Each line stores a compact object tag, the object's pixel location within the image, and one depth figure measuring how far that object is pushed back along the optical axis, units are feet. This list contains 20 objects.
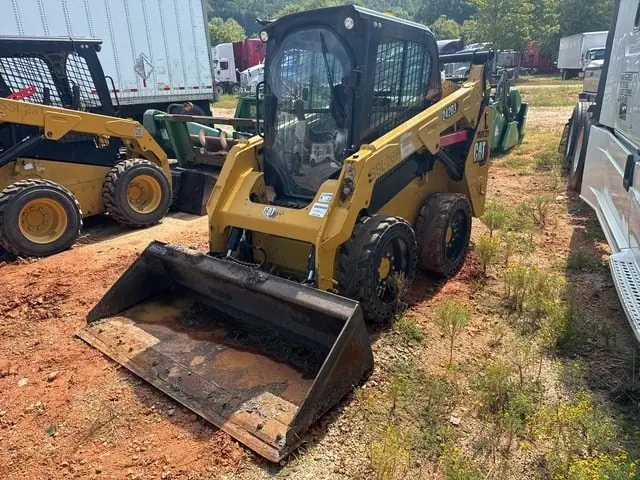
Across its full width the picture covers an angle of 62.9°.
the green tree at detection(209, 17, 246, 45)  164.20
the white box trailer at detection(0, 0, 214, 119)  33.37
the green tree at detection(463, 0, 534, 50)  114.93
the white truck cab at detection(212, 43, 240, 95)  109.29
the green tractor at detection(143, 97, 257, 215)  26.14
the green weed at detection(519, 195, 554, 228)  21.56
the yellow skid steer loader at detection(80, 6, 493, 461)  10.94
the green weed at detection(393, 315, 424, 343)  12.98
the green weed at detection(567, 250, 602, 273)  16.93
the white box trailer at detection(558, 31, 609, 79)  85.71
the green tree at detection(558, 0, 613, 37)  129.29
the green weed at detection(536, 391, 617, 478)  8.83
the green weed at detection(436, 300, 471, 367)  12.42
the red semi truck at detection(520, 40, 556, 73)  128.16
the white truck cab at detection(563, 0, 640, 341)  12.12
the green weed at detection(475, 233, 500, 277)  16.79
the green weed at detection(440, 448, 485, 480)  8.25
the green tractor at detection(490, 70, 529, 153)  35.47
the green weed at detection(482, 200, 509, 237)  19.93
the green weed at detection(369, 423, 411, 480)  8.64
